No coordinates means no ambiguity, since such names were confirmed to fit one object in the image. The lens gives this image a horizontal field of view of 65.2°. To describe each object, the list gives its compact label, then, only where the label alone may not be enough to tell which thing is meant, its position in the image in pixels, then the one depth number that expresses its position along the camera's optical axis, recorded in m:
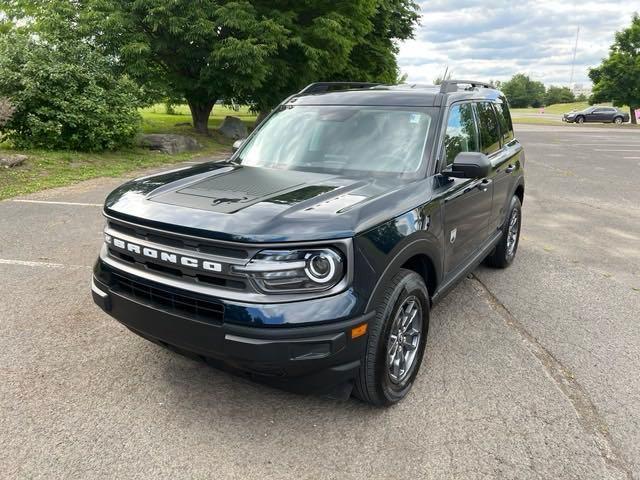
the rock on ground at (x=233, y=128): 19.83
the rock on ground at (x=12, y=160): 9.84
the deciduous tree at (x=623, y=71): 37.94
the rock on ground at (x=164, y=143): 14.09
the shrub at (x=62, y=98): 11.30
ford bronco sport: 2.37
